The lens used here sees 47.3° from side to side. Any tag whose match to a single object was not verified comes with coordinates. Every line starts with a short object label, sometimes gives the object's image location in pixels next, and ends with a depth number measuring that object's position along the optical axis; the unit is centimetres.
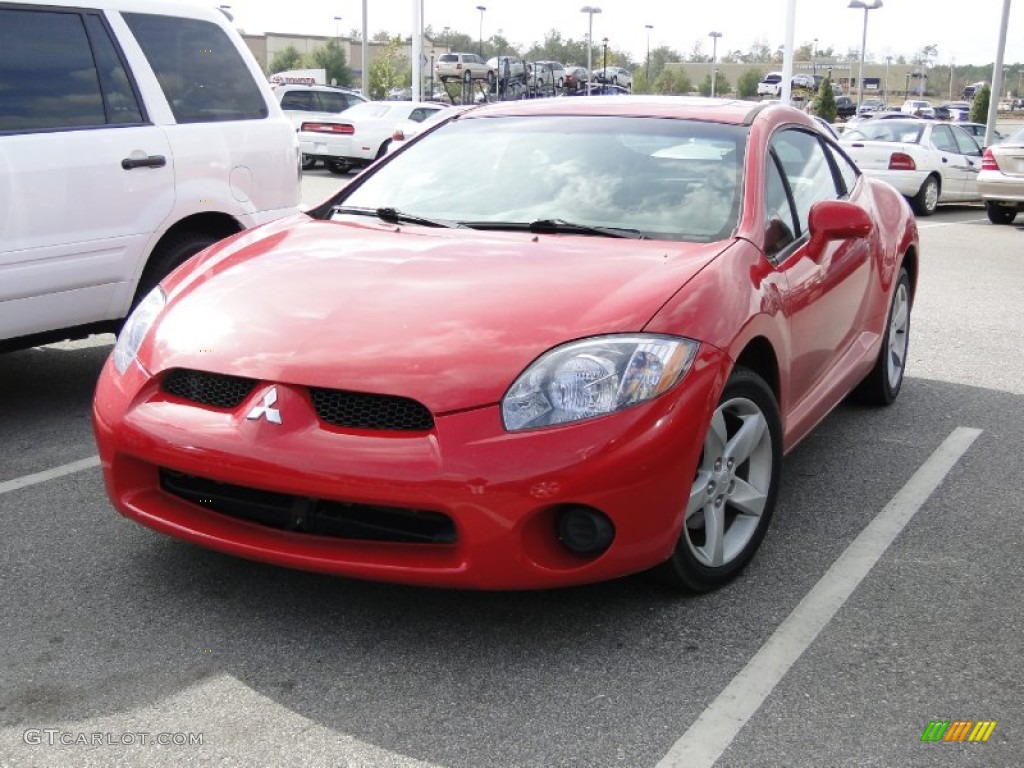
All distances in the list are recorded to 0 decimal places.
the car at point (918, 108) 5984
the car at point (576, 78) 5629
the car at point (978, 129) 2216
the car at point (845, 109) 5950
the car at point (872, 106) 6659
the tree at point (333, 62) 8831
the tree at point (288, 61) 9906
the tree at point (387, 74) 7700
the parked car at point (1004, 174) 1576
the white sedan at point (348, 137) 2189
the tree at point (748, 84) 9288
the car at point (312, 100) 2523
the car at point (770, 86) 6388
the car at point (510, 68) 5094
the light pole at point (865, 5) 5125
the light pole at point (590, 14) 5860
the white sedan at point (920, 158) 1706
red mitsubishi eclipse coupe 293
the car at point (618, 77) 6238
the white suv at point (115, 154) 502
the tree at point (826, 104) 5084
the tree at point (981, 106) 5253
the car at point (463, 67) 5497
